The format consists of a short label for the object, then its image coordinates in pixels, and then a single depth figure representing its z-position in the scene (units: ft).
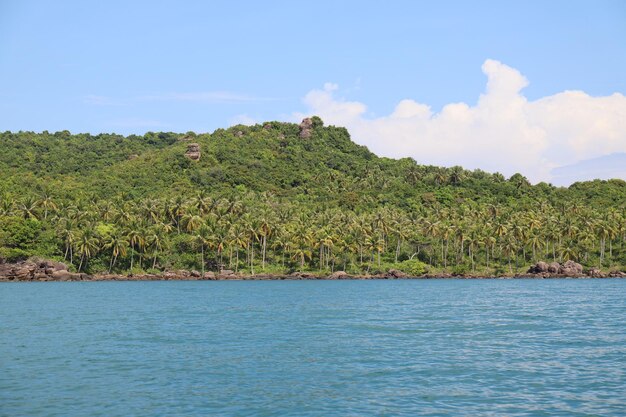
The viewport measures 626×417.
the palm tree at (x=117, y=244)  385.91
